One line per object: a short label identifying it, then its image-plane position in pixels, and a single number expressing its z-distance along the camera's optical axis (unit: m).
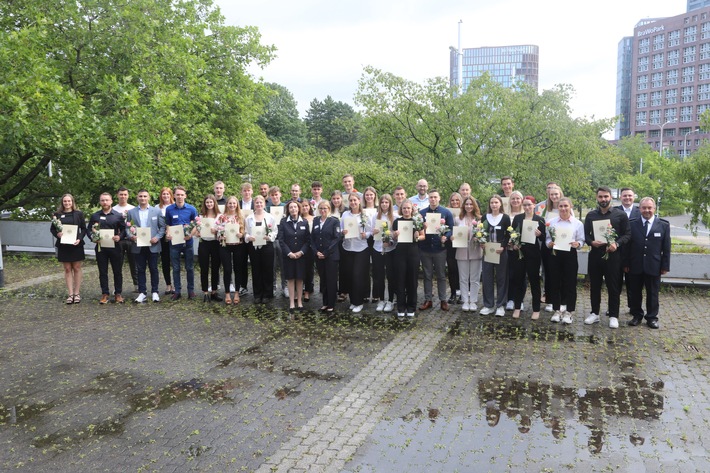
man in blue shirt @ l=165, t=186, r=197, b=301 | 12.07
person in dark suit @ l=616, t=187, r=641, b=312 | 10.28
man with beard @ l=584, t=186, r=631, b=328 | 9.85
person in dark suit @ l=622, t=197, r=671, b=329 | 10.00
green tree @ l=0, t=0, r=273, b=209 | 15.38
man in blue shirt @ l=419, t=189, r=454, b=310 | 10.95
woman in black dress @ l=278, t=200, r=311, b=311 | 11.17
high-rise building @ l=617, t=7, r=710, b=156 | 138.38
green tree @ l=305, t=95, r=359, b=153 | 71.50
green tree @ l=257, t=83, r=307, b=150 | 63.28
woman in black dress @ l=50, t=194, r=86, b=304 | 11.82
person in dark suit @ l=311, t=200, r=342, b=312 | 11.12
